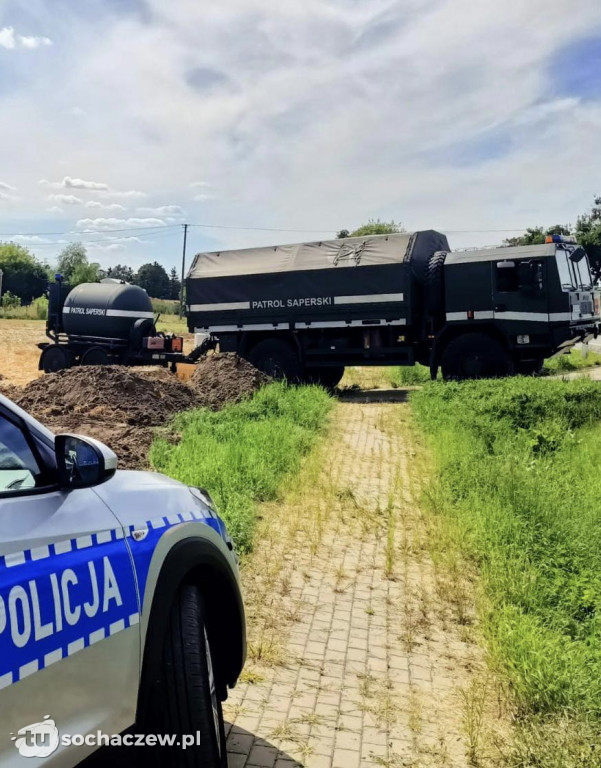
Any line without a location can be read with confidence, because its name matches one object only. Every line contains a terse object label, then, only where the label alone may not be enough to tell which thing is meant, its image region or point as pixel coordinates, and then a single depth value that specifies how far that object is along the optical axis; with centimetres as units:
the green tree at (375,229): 5397
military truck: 1500
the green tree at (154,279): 10732
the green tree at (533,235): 5062
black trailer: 1934
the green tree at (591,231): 5391
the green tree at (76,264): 8281
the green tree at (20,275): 8875
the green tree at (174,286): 11231
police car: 180
